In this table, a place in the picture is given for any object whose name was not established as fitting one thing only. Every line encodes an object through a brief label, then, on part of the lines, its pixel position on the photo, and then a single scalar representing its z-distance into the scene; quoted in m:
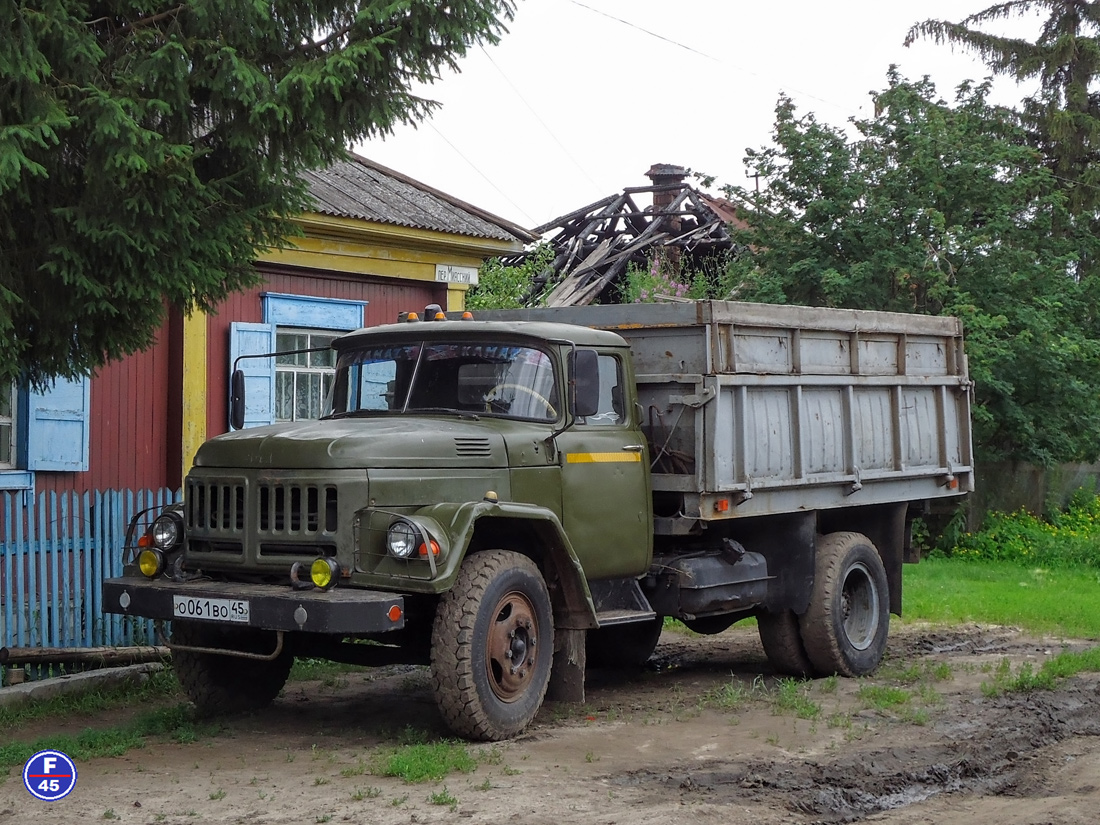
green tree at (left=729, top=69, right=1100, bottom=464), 18.08
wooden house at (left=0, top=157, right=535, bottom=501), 10.82
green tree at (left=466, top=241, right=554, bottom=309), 25.66
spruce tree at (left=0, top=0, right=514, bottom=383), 7.09
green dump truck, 7.27
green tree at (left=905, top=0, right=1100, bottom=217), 24.25
